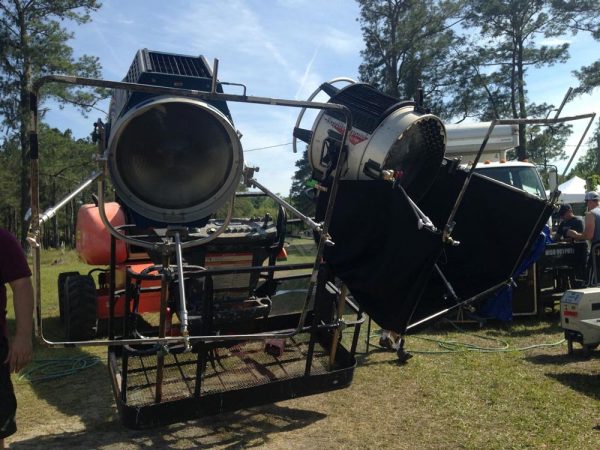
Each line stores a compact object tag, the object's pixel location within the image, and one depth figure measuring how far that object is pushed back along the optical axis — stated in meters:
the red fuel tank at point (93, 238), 6.63
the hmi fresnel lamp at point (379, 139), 3.50
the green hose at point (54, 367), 5.46
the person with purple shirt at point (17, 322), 2.92
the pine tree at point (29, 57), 22.05
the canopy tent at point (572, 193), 17.08
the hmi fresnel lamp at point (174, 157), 2.85
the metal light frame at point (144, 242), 2.43
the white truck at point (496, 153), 8.76
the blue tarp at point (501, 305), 5.32
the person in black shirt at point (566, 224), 8.11
